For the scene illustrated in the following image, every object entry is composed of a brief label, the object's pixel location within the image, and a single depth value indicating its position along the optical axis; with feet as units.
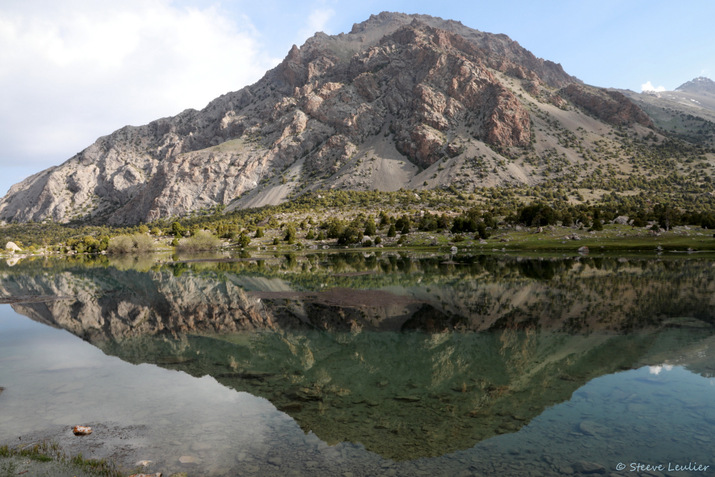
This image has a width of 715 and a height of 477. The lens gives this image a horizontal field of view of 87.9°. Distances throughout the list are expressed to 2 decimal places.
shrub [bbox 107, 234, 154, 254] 410.31
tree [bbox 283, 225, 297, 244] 397.10
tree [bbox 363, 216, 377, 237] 373.40
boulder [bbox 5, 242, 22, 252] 524.28
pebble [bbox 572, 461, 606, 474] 27.99
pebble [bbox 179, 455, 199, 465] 31.32
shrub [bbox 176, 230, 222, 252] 404.98
